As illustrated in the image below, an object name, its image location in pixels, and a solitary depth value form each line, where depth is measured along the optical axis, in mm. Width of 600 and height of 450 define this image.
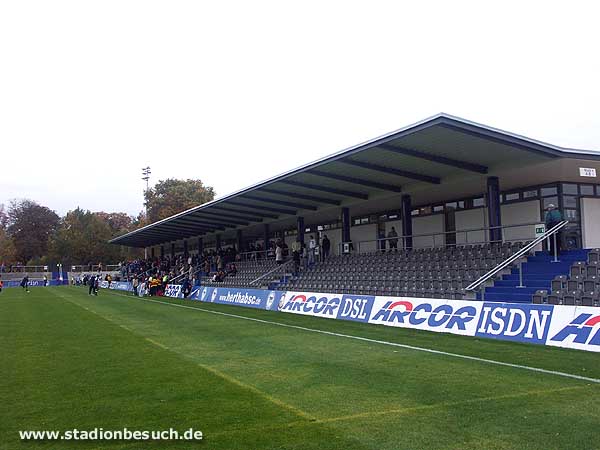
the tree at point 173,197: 84188
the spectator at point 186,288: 34906
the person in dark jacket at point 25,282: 52362
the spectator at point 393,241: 28669
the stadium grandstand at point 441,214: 17219
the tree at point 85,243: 93812
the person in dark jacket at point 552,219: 18312
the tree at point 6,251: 95250
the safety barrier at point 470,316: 11758
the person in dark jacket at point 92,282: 41022
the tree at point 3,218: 110375
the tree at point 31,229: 101625
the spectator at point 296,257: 31858
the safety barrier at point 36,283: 68312
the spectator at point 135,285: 41309
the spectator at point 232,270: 38844
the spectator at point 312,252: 31980
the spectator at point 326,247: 31734
